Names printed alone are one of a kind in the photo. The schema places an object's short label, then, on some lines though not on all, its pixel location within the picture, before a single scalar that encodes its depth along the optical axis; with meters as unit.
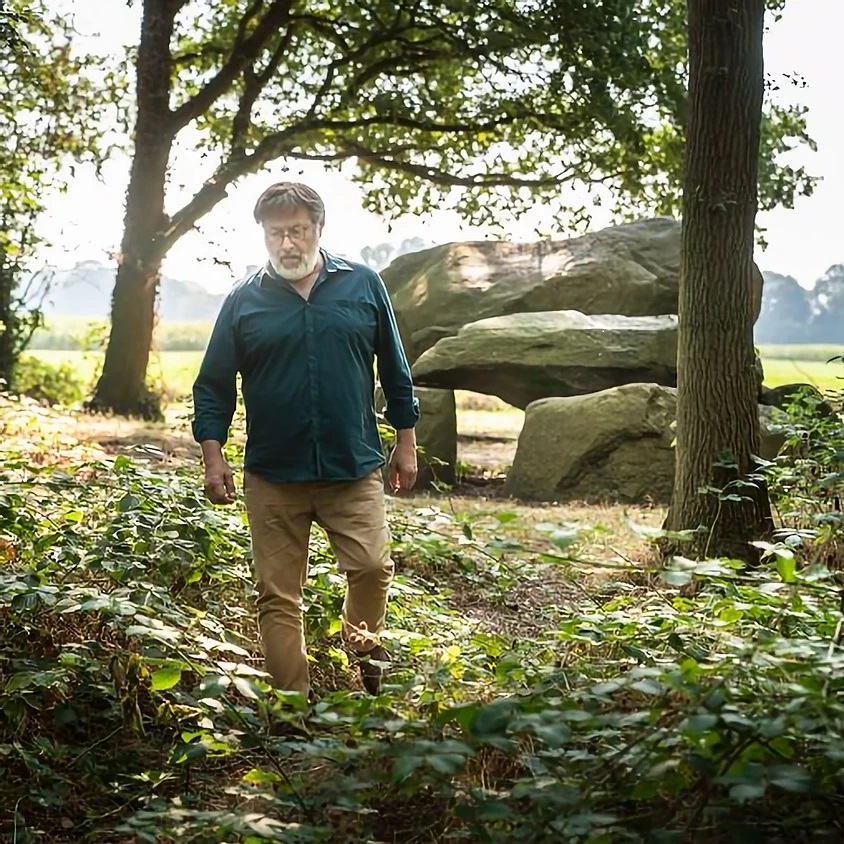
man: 3.94
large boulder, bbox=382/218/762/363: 13.88
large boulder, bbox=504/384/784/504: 9.97
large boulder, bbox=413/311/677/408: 11.84
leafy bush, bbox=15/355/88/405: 15.66
